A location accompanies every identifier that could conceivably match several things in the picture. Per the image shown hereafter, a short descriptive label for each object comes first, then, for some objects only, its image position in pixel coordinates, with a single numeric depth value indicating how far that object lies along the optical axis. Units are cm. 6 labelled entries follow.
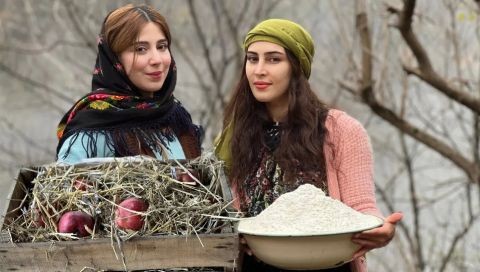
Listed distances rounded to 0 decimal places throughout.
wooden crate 408
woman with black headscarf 544
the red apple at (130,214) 413
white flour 419
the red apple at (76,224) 415
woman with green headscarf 497
